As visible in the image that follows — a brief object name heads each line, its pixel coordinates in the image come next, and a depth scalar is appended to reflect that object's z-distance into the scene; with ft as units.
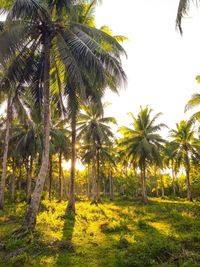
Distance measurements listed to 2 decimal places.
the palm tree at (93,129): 66.75
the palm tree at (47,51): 26.28
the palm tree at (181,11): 18.23
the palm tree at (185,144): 80.20
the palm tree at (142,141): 68.62
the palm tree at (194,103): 49.57
